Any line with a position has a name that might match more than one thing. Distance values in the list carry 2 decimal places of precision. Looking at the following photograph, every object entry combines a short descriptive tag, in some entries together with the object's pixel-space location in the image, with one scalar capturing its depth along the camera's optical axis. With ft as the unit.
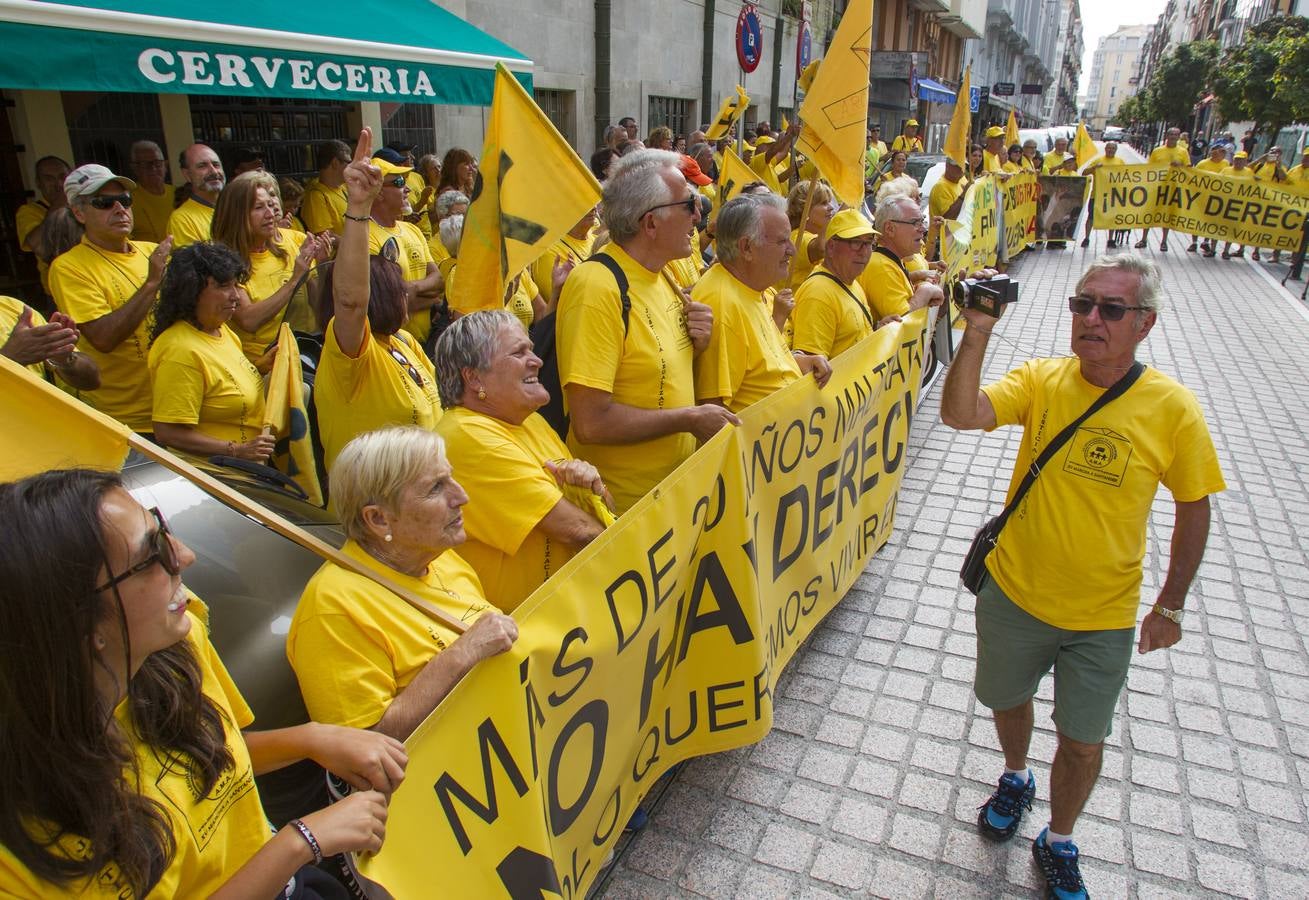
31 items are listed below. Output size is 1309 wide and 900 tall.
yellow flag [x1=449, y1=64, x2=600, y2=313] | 9.02
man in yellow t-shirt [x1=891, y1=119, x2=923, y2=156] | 66.95
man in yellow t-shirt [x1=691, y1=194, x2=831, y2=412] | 11.68
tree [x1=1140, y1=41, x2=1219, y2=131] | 146.41
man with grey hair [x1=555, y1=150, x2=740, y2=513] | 10.23
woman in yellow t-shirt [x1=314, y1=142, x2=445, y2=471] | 10.71
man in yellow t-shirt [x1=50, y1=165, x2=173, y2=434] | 13.20
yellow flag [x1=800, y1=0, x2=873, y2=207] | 15.99
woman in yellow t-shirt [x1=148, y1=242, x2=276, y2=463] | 11.34
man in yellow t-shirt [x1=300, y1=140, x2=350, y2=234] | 23.21
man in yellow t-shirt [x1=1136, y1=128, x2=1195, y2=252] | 52.65
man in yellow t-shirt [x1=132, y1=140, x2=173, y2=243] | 22.40
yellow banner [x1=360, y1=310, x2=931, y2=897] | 6.00
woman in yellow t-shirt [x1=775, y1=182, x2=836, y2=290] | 19.75
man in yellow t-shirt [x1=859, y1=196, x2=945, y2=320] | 16.84
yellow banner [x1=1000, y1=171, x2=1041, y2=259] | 46.57
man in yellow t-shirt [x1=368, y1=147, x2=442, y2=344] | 17.38
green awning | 15.23
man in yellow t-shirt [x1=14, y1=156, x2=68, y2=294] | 20.99
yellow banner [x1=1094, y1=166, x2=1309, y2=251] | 48.11
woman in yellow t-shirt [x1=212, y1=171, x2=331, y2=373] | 14.75
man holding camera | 8.73
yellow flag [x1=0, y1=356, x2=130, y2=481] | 5.29
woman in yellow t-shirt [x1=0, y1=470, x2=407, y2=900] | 4.11
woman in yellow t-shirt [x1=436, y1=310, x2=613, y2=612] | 8.27
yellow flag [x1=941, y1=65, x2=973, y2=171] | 29.94
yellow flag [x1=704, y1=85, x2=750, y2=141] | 36.20
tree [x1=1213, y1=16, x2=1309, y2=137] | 65.31
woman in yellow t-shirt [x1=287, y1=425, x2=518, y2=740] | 6.34
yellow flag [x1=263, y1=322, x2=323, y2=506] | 11.09
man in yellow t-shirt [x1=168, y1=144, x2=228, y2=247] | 17.53
